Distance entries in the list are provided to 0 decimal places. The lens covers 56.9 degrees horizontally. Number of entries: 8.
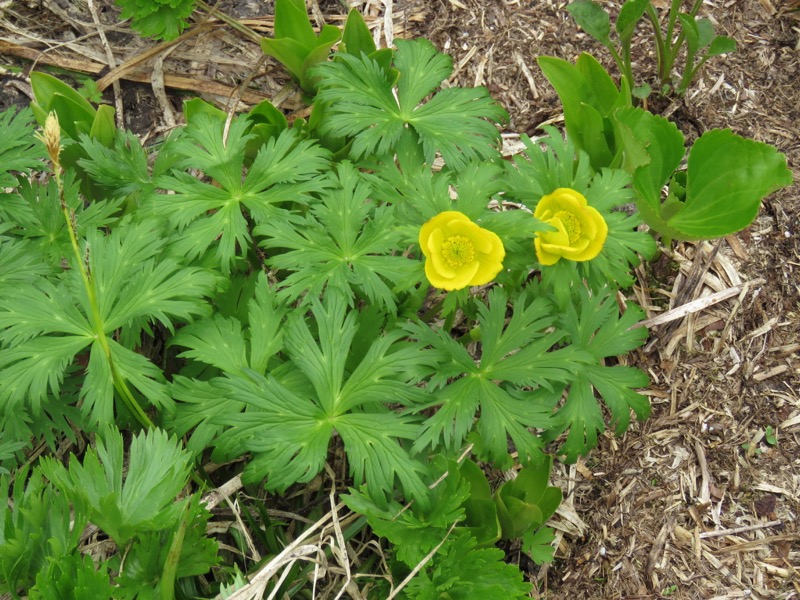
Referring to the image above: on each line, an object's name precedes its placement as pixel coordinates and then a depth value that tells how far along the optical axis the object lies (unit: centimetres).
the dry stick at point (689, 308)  239
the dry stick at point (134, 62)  286
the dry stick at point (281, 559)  167
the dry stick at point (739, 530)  219
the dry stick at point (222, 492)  201
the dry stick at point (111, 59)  283
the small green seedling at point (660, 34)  247
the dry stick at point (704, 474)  224
